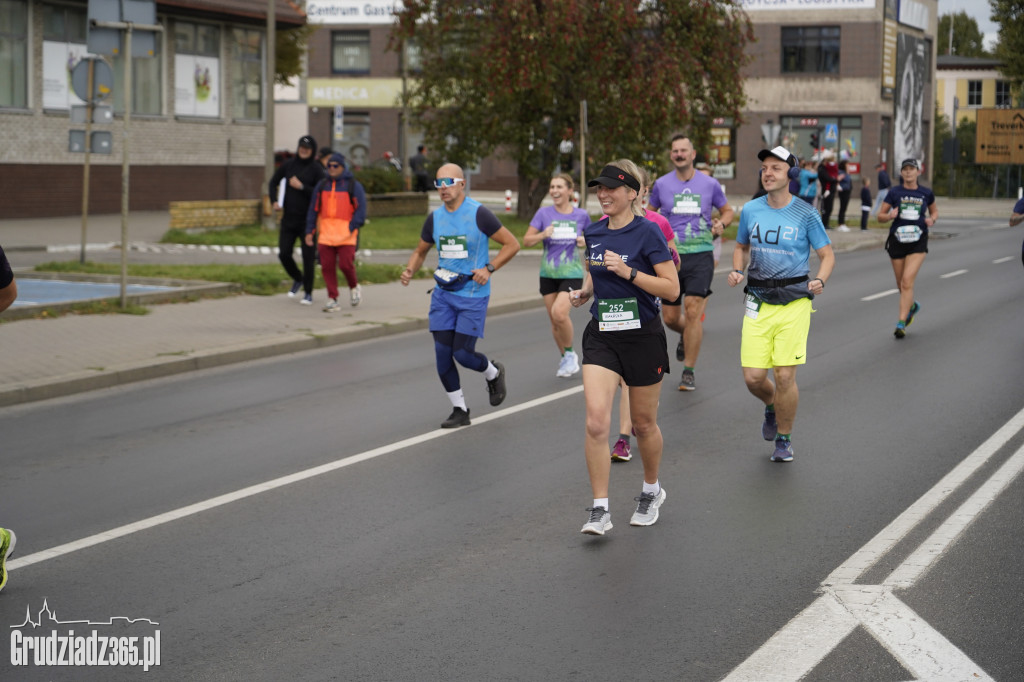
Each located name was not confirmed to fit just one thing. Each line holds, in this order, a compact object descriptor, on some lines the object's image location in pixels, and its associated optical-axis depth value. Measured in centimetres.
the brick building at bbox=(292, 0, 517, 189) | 6550
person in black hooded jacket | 1738
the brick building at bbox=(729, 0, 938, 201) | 5966
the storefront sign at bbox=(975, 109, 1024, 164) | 6159
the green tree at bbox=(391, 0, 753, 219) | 2953
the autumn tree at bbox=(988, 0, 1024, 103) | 6400
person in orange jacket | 1599
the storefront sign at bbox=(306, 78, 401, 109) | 6625
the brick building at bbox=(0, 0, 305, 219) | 3197
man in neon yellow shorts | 847
